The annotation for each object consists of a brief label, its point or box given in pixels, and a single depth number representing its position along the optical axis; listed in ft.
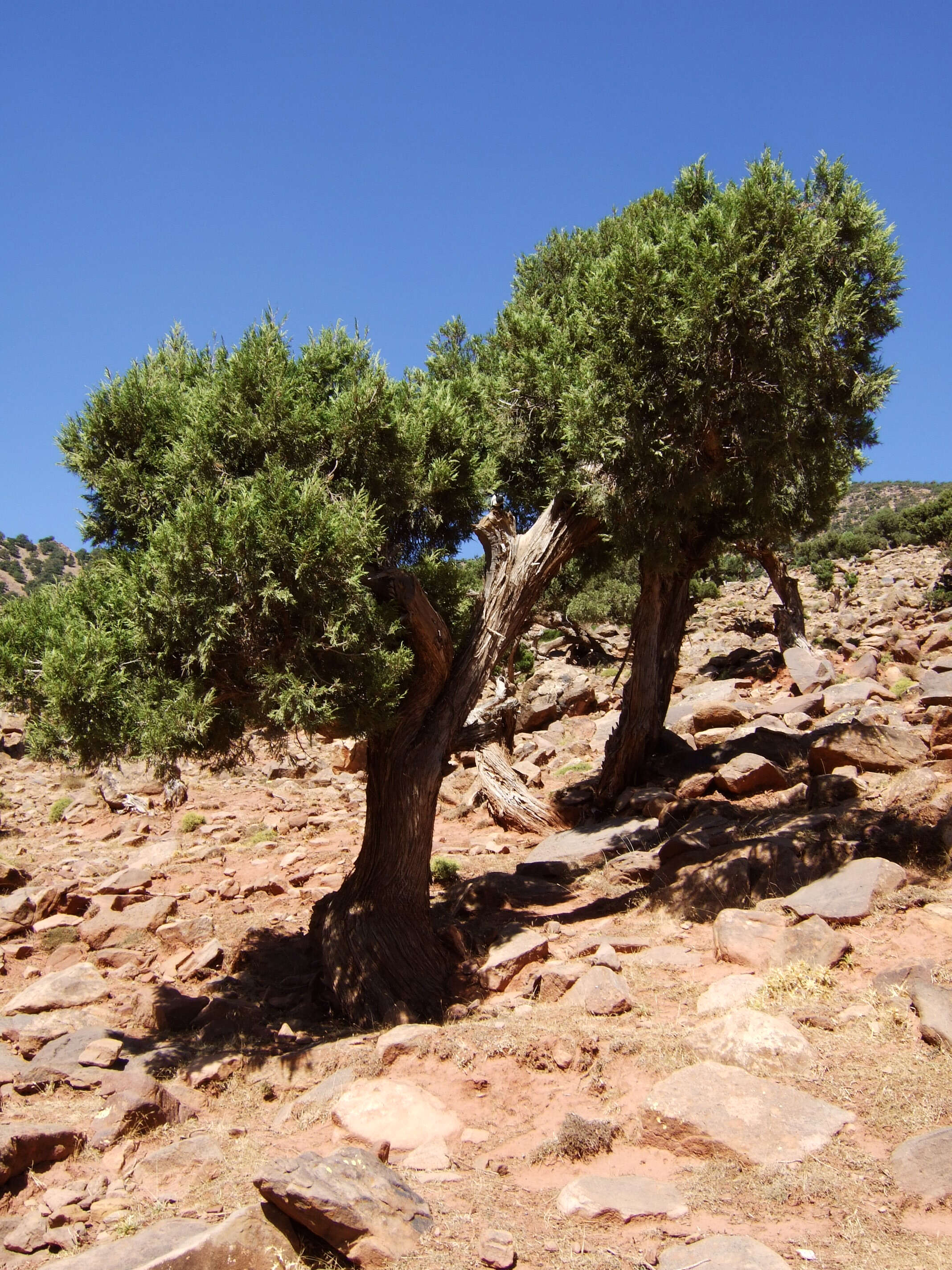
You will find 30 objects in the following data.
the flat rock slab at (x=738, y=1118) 16.16
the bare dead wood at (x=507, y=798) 46.62
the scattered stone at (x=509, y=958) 26.96
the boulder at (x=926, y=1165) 14.26
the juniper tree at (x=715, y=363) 28.30
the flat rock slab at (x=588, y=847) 37.70
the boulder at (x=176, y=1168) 16.81
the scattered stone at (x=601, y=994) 23.03
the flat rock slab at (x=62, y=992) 27.02
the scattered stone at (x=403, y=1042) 22.02
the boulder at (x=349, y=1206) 14.02
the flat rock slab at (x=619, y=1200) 14.83
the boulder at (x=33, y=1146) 16.87
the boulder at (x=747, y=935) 24.14
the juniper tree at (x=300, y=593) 23.49
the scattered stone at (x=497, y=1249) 13.74
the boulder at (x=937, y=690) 41.60
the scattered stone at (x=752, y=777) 38.86
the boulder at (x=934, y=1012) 18.25
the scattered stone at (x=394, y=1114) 18.51
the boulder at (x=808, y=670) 56.49
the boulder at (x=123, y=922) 33.35
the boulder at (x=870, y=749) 34.68
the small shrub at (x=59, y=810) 52.49
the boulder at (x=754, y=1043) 18.88
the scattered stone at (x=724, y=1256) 12.80
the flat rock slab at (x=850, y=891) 24.59
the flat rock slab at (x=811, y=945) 22.53
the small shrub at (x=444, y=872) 38.91
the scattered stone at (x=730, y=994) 22.00
